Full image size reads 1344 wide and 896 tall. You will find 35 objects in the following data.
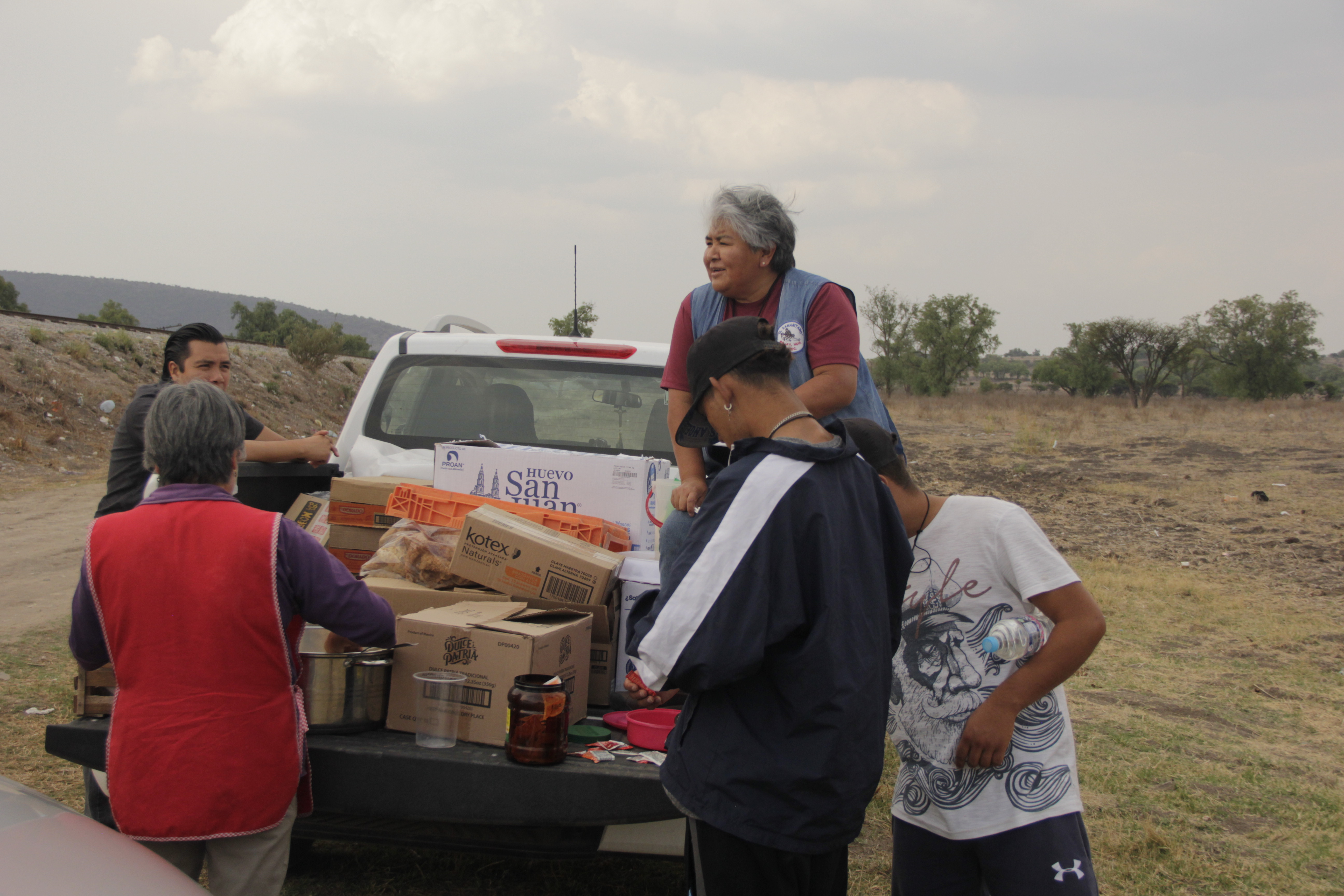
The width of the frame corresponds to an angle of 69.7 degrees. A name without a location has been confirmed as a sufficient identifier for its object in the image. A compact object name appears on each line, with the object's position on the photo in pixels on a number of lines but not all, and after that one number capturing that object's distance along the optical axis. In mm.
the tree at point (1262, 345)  56156
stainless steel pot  2619
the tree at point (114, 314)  61094
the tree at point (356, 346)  71625
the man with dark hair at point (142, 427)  3512
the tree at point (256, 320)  75812
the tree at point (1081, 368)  60344
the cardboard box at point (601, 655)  3041
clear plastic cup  2652
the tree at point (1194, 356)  57125
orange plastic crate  3379
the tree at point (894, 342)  62031
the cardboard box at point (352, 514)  3521
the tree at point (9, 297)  49812
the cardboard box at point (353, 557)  3533
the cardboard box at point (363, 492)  3502
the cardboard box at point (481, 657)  2654
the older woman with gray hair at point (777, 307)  2938
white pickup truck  2455
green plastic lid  2725
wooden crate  2635
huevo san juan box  3576
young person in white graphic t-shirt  2111
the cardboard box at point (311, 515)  3580
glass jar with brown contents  2486
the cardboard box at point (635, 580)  3180
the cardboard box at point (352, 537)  3525
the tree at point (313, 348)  39938
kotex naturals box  3039
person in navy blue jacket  1677
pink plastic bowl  2635
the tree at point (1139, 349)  57438
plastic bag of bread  3234
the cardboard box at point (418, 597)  3074
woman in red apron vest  2164
